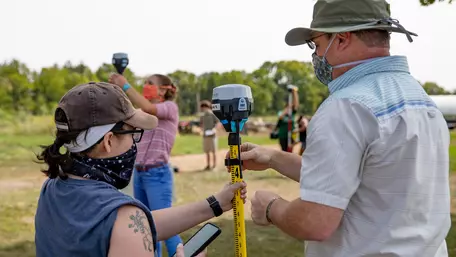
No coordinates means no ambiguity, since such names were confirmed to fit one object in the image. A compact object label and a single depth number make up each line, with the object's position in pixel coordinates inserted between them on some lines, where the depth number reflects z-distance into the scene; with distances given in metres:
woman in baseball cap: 1.67
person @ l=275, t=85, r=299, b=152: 11.93
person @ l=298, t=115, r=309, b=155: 12.04
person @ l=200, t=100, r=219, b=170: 12.94
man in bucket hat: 1.74
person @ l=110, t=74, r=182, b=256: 5.02
